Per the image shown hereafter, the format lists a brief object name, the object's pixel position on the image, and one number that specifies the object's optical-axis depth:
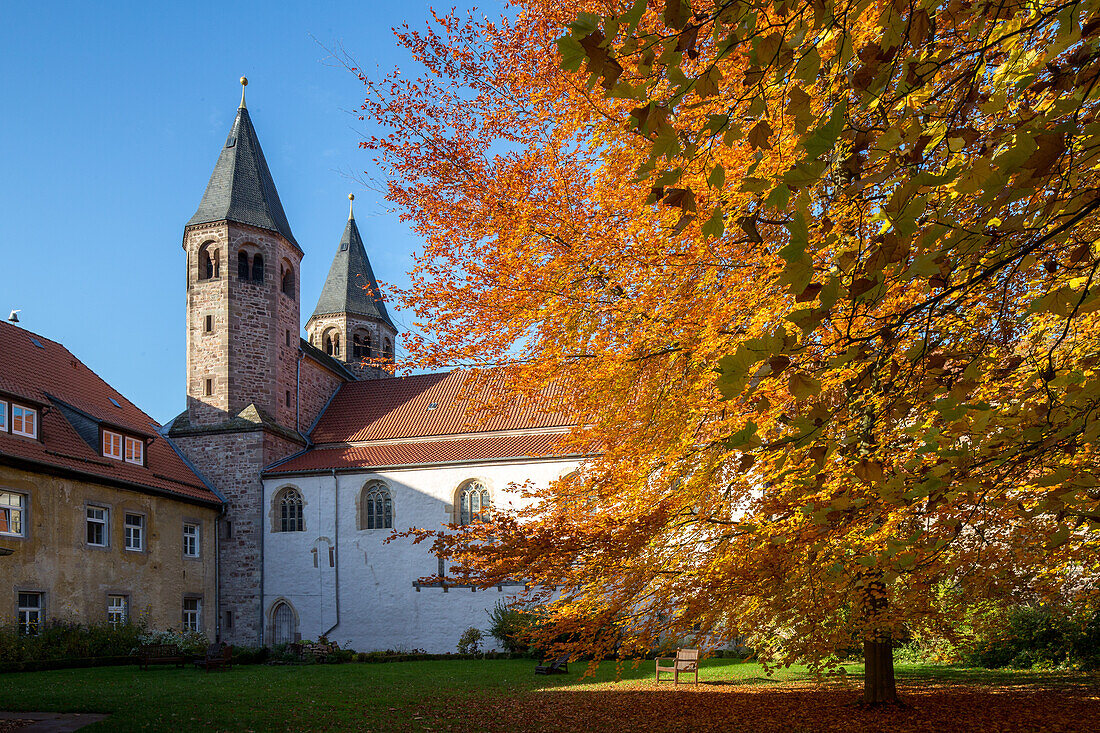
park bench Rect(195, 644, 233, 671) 21.55
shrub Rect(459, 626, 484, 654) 27.74
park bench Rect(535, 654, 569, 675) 19.39
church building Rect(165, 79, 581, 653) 29.78
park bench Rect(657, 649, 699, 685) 16.67
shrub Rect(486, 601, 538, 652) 24.36
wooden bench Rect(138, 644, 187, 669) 20.72
